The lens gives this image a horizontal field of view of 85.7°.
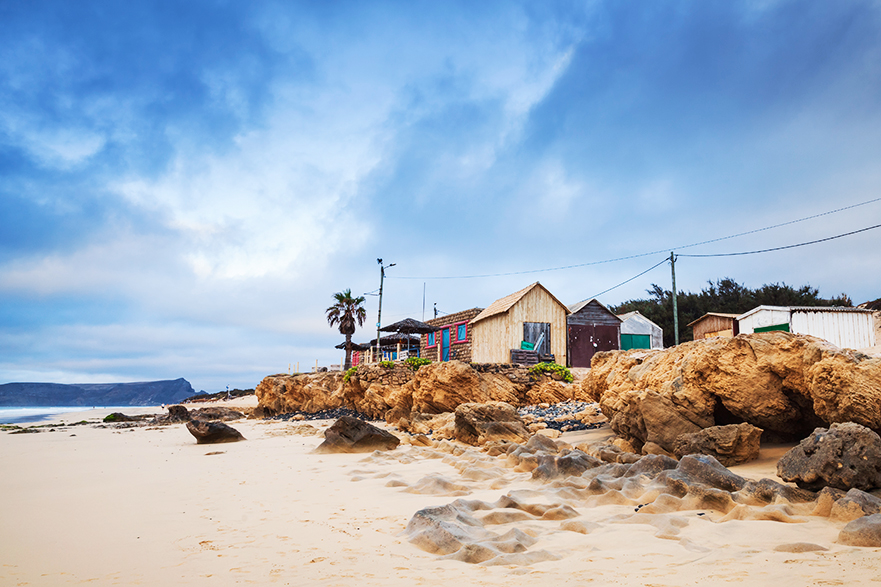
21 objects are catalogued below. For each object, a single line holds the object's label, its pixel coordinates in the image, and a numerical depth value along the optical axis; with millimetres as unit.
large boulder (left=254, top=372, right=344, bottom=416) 21141
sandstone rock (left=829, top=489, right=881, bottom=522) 3188
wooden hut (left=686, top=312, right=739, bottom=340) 25805
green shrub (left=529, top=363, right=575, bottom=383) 14030
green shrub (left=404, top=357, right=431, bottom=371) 16766
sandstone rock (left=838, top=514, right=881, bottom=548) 2717
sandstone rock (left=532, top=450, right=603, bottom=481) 5160
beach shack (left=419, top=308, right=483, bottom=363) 26406
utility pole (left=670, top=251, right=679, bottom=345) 23984
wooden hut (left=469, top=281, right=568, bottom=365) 24734
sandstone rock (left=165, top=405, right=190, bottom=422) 21125
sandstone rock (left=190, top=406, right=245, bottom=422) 20789
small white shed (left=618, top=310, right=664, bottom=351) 30562
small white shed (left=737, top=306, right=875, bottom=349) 19656
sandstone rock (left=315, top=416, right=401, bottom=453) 8273
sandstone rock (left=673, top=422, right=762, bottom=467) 5191
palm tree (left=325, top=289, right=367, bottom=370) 34500
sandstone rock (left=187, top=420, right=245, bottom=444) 10625
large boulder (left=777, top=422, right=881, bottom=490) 3621
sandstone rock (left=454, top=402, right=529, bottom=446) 8117
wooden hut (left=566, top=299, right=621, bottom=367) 26656
